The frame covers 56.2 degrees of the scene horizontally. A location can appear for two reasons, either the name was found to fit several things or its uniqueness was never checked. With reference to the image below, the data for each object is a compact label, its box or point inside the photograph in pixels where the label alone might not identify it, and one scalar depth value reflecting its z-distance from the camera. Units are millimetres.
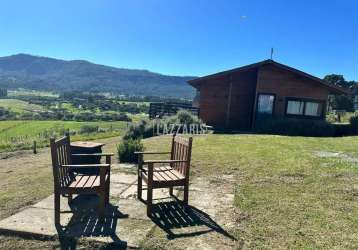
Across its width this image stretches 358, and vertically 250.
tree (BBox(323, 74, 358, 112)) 37031
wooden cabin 19000
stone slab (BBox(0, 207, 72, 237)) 4093
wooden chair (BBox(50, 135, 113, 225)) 4352
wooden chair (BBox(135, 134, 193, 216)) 4742
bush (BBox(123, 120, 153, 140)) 15998
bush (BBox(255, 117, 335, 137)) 16711
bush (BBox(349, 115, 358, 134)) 17630
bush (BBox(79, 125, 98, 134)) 32438
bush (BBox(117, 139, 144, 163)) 8594
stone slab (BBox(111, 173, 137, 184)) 6602
